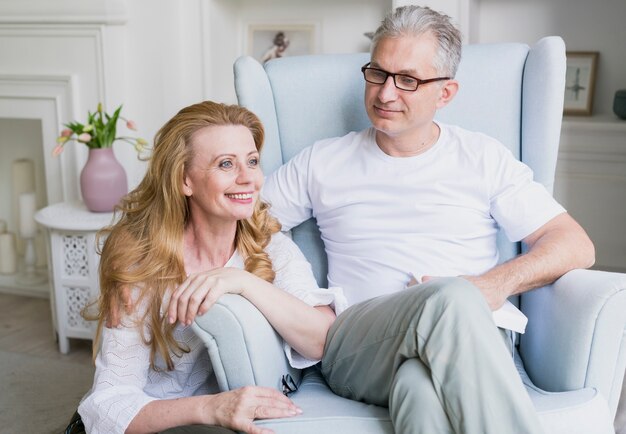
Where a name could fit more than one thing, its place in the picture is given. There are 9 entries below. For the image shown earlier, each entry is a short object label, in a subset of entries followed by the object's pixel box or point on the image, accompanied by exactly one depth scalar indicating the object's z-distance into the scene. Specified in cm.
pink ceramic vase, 280
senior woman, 144
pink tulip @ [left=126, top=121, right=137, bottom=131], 281
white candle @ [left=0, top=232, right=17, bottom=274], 349
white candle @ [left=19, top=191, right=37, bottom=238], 339
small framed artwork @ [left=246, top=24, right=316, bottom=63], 319
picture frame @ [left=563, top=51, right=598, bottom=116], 287
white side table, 278
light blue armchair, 146
